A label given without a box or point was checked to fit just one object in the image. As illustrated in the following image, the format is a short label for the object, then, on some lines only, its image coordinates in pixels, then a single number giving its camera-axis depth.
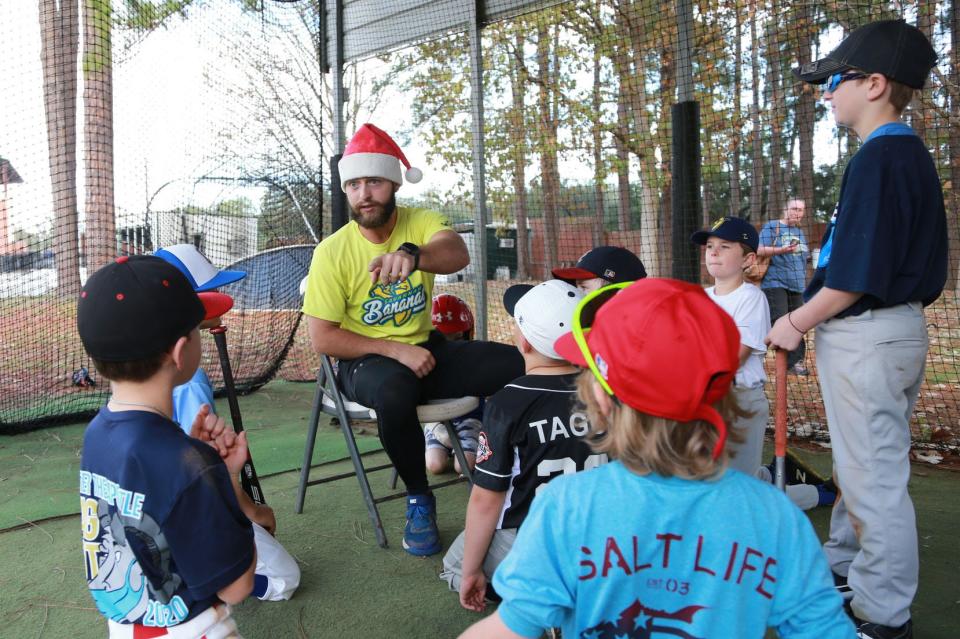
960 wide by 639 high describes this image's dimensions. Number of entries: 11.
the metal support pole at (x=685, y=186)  3.88
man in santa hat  2.73
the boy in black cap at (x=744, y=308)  2.65
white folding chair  2.84
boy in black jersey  1.96
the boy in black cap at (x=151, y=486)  1.30
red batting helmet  3.85
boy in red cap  1.02
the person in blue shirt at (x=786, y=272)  5.44
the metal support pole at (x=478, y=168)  5.05
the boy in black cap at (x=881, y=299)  1.92
